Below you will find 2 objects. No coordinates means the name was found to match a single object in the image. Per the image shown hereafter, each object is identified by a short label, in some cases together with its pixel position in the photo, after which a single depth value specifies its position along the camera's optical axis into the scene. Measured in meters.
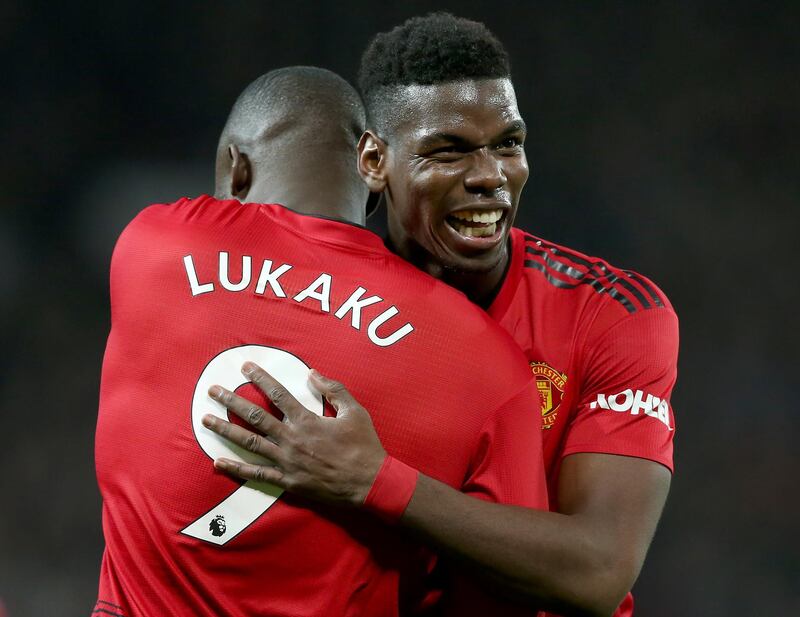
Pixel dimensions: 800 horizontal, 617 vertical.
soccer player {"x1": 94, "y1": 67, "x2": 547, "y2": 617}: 10.31
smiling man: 10.35
